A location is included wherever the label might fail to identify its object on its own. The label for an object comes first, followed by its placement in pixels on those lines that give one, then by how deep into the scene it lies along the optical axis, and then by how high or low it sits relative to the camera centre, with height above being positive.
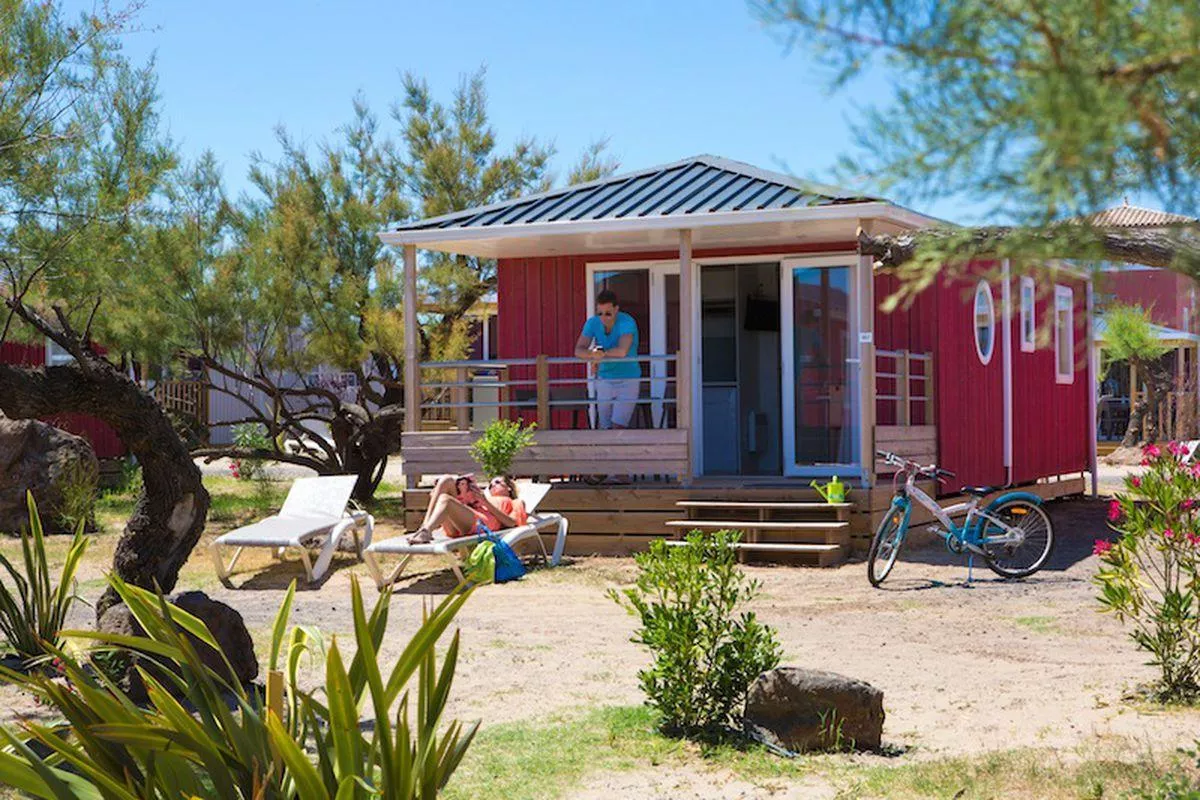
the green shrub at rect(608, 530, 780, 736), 5.73 -0.94
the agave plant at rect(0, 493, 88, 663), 6.74 -0.92
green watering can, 11.84 -0.66
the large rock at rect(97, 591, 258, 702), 6.41 -0.98
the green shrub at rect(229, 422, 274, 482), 16.75 -0.37
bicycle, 10.53 -0.88
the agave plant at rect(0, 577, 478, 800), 3.32 -0.77
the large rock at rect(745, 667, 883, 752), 5.55 -1.16
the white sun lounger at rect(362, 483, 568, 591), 10.39 -0.96
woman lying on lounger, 10.79 -0.76
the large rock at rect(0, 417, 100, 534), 14.92 -0.58
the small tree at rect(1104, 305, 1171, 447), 25.09 +0.89
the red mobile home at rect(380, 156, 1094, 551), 12.55 +0.63
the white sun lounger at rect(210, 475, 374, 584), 11.06 -0.89
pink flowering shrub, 6.13 -0.66
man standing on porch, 12.67 +0.51
